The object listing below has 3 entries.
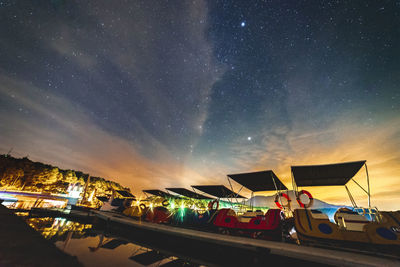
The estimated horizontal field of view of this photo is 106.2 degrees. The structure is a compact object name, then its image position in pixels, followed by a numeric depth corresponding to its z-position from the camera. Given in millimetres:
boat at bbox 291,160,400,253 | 3660
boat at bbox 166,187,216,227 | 7066
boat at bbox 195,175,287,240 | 5196
